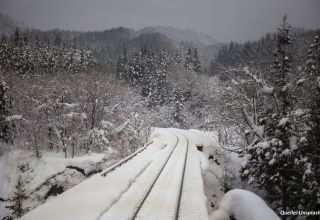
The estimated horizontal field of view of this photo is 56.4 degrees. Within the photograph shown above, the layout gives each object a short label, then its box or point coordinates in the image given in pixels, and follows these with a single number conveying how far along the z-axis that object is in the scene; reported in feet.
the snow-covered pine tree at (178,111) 251.56
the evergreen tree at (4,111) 114.70
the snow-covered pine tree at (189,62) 385.95
